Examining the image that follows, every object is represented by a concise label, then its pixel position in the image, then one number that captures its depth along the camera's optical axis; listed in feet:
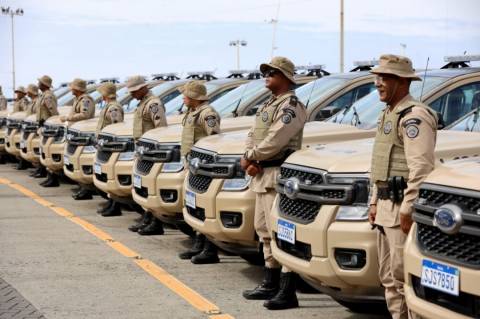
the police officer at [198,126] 28.76
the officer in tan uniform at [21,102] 64.75
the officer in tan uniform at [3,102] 73.71
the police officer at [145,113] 35.01
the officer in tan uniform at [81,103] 46.19
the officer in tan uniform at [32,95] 56.97
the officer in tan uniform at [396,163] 17.06
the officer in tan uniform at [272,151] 22.75
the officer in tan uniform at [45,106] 51.60
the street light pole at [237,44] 192.65
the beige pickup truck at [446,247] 14.30
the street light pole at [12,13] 230.48
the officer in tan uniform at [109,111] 40.11
